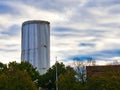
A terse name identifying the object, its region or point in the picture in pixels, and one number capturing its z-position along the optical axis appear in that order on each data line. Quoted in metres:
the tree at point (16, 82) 62.62
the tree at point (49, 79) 112.94
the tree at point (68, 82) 71.50
